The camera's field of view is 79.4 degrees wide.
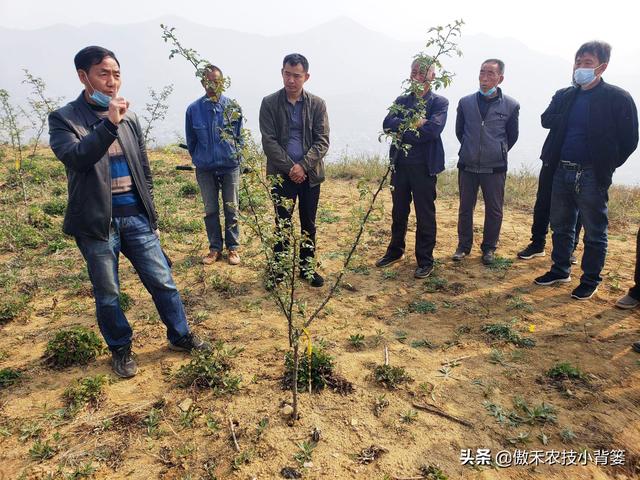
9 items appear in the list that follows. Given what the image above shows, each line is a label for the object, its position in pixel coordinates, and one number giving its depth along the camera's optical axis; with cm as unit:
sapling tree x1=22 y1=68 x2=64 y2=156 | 614
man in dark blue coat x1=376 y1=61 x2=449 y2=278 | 449
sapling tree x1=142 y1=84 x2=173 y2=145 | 689
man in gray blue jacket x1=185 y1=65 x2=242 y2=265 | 474
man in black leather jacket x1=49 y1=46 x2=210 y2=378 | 248
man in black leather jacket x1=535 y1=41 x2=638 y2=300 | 396
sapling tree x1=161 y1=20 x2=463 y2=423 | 231
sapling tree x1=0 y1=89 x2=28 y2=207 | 628
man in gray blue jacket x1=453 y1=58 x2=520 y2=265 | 489
